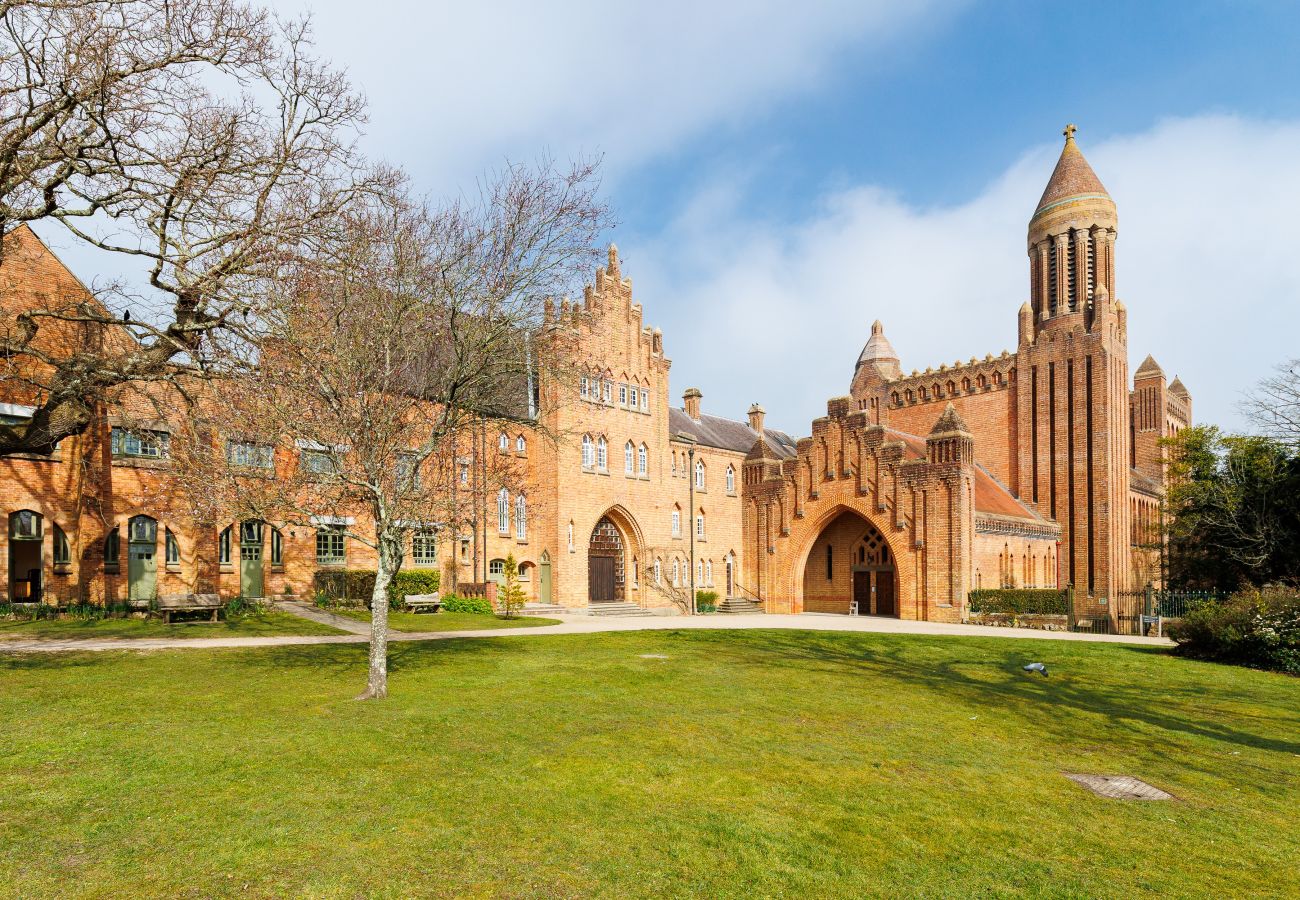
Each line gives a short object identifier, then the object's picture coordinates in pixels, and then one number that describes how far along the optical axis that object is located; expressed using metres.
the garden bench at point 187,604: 21.80
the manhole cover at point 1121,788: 7.57
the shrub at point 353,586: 27.81
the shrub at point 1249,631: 17.06
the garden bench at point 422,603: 26.98
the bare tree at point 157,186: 10.03
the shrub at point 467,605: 29.02
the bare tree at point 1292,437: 25.46
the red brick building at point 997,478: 33.78
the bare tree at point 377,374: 11.65
